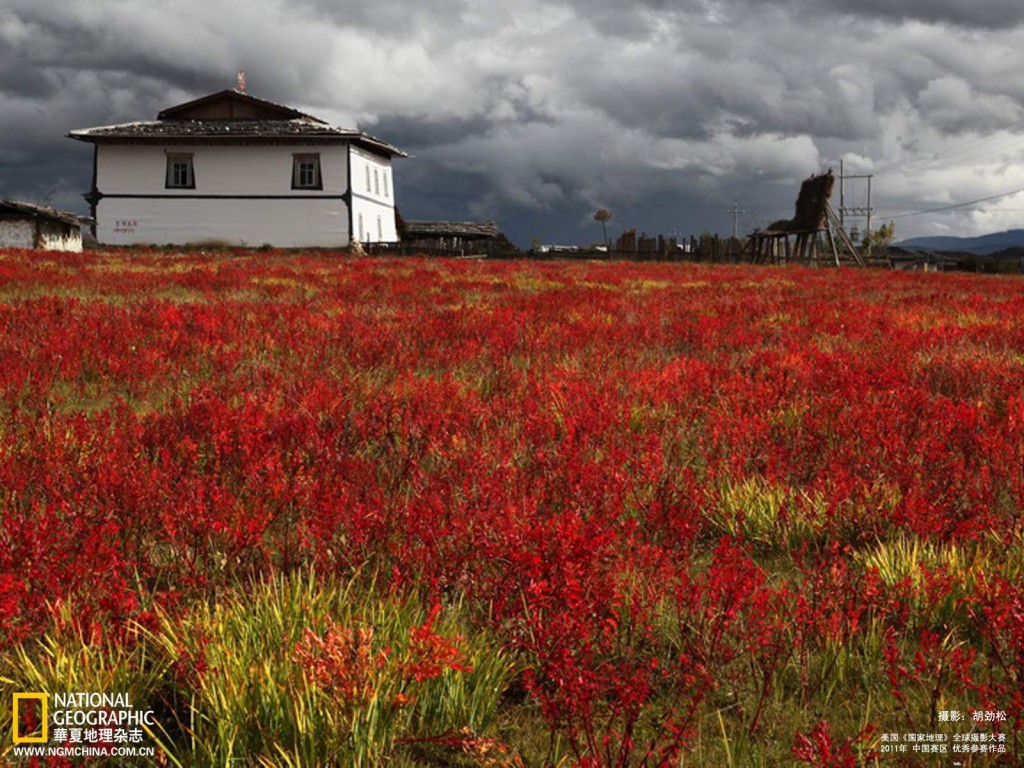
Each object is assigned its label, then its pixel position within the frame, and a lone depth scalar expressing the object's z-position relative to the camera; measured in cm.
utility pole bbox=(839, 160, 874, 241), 11429
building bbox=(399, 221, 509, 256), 7131
